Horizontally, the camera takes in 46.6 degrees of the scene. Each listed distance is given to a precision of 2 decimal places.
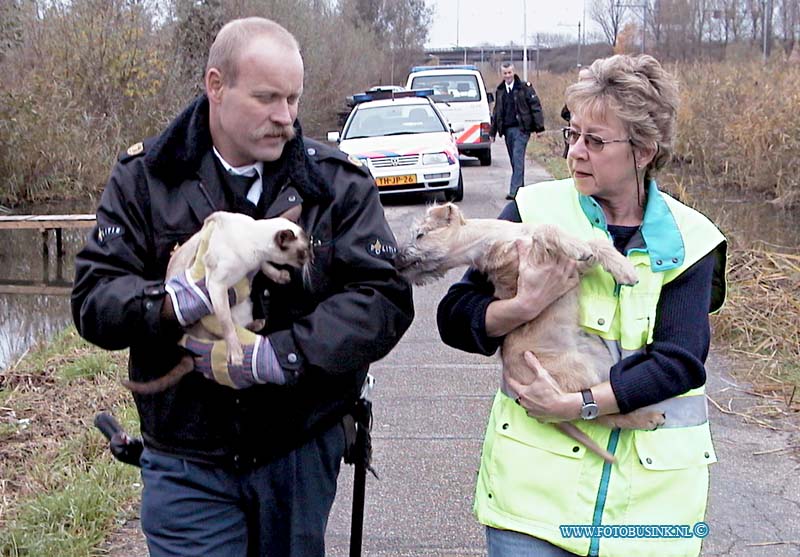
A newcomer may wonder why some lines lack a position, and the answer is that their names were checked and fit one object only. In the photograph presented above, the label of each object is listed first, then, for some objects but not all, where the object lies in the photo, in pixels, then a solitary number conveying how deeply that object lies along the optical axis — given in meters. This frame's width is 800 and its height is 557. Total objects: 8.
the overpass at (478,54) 88.74
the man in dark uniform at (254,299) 2.71
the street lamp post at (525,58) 42.42
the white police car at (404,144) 15.91
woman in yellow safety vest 2.77
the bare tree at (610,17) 52.09
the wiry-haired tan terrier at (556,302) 2.83
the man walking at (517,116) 17.14
